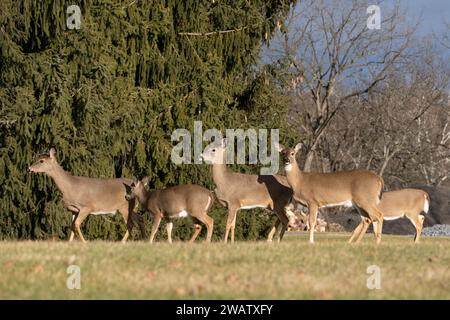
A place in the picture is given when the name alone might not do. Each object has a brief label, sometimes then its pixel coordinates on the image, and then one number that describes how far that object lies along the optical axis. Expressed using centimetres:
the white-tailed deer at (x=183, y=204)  1986
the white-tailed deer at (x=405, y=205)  2281
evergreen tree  2356
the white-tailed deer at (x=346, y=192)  1969
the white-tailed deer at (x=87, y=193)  2023
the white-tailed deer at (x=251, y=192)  2112
